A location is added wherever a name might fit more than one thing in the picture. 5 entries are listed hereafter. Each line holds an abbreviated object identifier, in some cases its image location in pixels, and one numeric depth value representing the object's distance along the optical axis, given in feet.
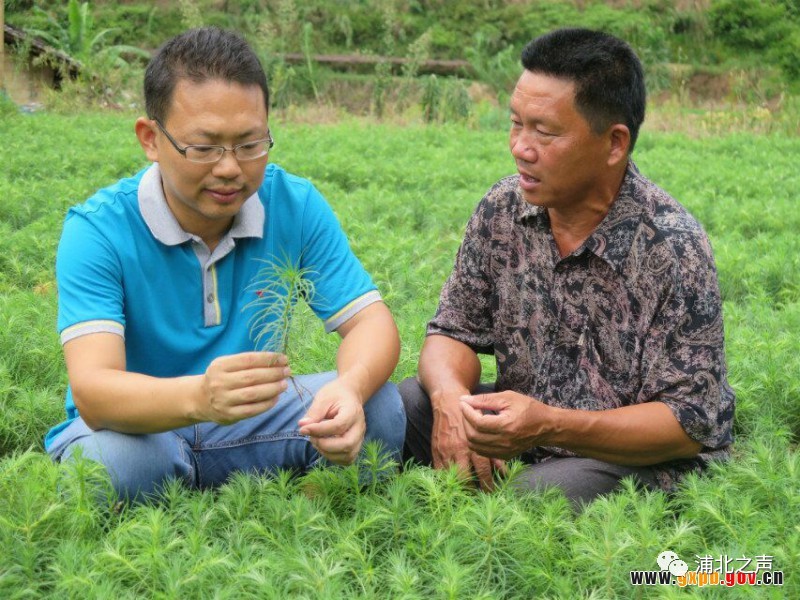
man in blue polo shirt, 9.47
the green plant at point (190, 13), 63.26
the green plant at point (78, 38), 71.77
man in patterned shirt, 10.54
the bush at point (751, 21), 108.68
